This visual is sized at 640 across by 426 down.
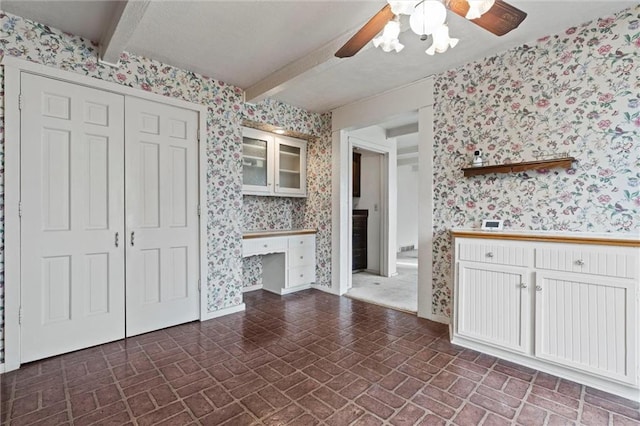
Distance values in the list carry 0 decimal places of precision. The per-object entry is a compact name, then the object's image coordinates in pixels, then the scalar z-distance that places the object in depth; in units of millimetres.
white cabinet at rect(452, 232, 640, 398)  1890
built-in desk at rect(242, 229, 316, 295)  3922
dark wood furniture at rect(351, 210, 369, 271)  5516
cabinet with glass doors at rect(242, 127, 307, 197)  4031
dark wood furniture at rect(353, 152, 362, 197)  5660
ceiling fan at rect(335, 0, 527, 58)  1387
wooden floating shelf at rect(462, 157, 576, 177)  2344
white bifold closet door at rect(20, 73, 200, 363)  2307
